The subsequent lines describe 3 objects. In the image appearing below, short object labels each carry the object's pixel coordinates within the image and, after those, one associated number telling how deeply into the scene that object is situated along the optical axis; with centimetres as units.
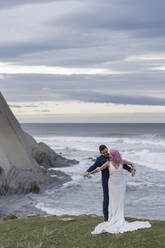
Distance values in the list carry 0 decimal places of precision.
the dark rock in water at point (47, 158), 4209
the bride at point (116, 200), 1299
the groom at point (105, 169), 1343
